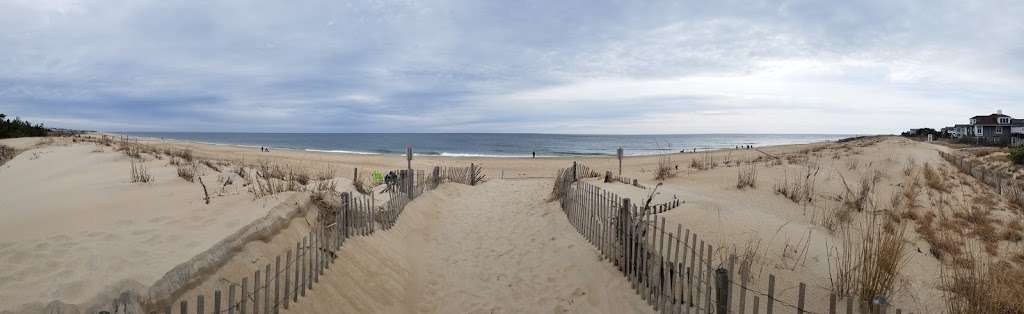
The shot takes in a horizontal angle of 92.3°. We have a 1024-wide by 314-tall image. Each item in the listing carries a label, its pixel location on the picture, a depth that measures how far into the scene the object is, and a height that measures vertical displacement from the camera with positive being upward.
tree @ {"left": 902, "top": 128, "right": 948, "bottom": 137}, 73.73 +1.26
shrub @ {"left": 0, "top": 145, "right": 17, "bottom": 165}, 16.49 -0.57
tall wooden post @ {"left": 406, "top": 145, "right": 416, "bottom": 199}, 11.94 -1.09
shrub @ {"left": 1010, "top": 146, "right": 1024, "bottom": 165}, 23.38 -0.72
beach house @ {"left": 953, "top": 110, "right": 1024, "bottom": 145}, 51.03 +1.55
